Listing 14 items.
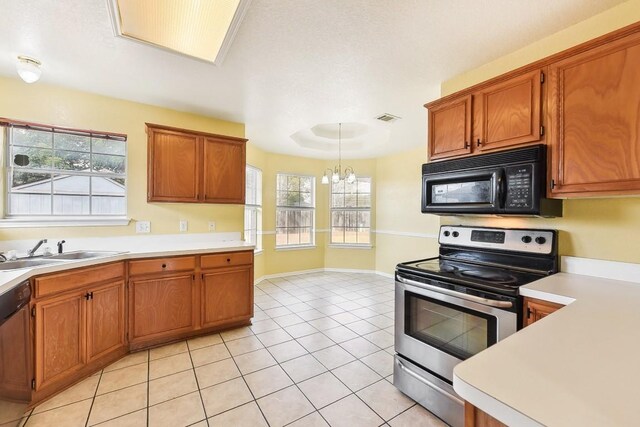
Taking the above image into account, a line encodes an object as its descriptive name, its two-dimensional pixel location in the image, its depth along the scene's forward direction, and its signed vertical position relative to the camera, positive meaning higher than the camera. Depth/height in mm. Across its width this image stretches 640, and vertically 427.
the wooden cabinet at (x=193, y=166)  2967 +514
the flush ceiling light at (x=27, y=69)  2115 +1080
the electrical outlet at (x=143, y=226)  3033 -164
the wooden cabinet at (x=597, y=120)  1475 +527
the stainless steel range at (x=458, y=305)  1599 -567
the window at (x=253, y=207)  4865 +85
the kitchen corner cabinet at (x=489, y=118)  1842 +699
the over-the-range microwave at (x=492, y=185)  1761 +198
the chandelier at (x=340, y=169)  5293 +913
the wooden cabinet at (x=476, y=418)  754 -567
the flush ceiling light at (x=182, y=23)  1668 +1233
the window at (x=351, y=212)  5988 +4
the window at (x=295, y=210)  5621 +40
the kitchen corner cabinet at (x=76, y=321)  1900 -839
